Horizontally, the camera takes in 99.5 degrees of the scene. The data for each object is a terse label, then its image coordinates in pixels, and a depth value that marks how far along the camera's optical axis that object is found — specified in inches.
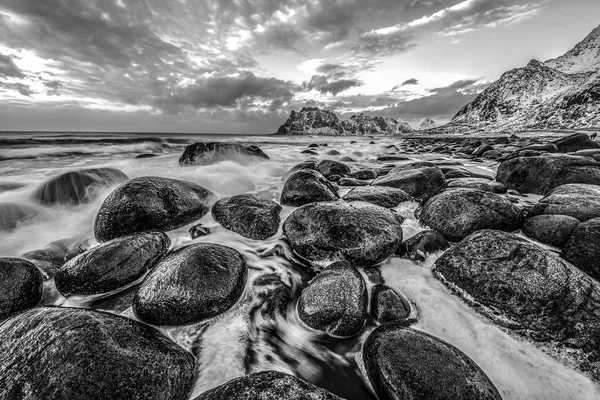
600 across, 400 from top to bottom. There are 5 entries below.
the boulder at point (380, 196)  179.9
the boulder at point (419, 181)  206.4
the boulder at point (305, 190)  184.4
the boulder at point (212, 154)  360.5
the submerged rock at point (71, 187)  201.1
